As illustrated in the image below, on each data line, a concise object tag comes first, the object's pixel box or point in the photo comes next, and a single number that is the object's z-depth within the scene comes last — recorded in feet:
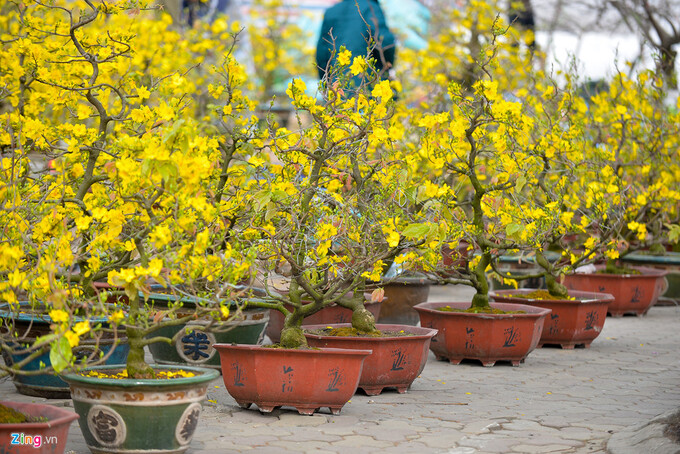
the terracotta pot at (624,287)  71.47
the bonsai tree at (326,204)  32.97
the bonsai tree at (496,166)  42.60
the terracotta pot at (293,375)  33.48
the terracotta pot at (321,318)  49.83
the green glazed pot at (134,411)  26.08
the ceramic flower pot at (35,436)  22.65
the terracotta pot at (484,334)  47.79
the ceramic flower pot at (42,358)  35.64
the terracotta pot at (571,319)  55.02
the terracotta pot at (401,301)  58.18
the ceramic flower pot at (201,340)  42.09
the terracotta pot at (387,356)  38.14
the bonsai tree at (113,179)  24.49
